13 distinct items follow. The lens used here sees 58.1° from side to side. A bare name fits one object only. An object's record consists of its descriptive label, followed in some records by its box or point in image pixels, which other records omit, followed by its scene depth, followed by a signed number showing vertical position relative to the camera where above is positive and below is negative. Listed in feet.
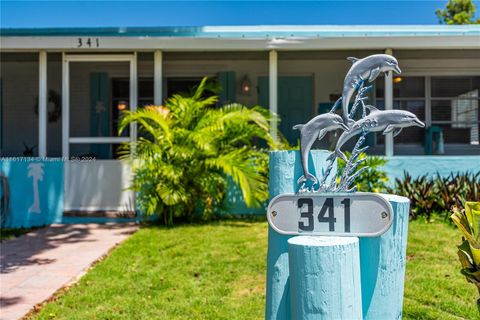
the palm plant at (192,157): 21.27 +0.20
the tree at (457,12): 95.20 +34.43
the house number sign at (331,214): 5.04 -0.64
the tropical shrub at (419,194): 21.85 -1.69
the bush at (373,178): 22.22 -0.89
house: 23.67 +5.31
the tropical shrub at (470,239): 5.62 -1.02
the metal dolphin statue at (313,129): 5.55 +0.41
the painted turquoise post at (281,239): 5.77 -1.06
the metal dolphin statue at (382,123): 5.32 +0.48
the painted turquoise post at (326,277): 4.77 -1.30
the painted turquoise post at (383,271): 5.49 -1.41
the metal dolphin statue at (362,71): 5.42 +1.14
